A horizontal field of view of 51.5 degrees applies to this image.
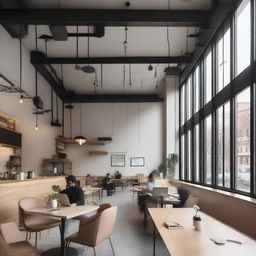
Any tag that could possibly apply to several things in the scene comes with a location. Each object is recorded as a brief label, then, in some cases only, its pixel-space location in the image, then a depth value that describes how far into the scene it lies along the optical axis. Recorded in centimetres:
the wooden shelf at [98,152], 1510
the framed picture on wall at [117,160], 1523
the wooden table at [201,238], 229
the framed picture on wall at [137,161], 1520
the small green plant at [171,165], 1196
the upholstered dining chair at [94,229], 366
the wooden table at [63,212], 391
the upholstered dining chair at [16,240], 325
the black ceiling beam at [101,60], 961
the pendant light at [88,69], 876
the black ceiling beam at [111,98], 1529
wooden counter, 543
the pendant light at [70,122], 1546
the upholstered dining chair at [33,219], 445
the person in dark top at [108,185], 1227
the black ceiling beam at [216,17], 607
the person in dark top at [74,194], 550
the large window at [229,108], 514
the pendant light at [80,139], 1204
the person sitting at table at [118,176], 1455
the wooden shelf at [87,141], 1416
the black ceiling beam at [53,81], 1089
